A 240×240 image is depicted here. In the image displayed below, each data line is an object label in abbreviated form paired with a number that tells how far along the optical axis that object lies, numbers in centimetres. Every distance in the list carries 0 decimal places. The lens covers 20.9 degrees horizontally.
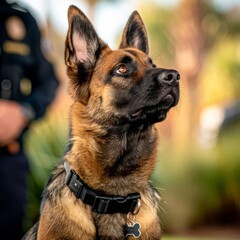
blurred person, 467
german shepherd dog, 341
